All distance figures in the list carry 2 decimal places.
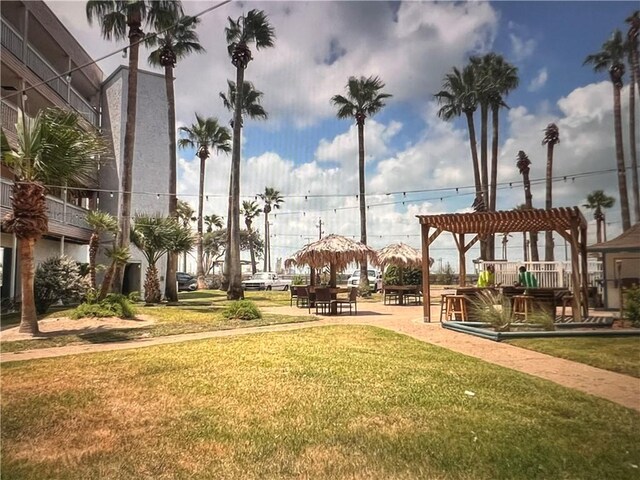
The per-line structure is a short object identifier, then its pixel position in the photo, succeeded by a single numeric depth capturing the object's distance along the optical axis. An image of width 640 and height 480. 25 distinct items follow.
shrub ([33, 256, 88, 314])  12.60
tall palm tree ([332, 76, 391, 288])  27.14
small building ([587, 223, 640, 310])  14.55
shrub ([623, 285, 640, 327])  9.47
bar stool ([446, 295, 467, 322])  11.55
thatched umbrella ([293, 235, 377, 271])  16.33
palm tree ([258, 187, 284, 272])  57.31
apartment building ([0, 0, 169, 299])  14.28
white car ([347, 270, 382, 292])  31.75
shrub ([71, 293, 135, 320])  11.67
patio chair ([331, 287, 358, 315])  14.57
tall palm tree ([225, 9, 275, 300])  21.84
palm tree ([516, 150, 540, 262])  17.44
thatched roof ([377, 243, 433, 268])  21.67
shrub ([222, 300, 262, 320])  12.52
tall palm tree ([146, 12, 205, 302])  20.50
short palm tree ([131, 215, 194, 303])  17.88
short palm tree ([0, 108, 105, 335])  8.48
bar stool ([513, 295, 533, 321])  10.98
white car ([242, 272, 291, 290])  36.25
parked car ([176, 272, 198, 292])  33.94
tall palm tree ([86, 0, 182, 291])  16.69
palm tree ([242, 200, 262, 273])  56.84
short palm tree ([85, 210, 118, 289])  14.19
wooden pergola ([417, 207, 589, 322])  11.13
